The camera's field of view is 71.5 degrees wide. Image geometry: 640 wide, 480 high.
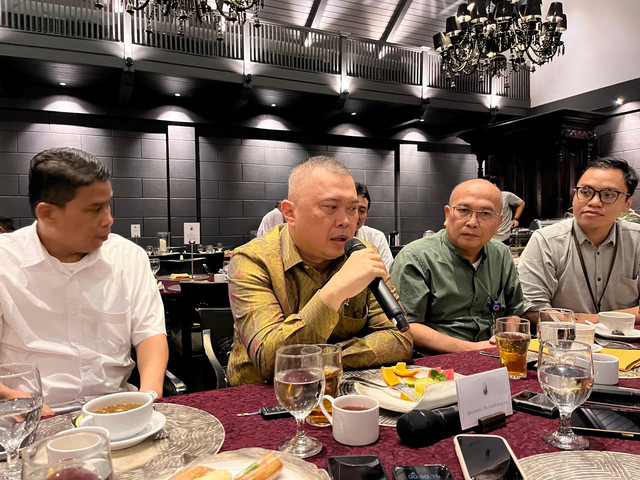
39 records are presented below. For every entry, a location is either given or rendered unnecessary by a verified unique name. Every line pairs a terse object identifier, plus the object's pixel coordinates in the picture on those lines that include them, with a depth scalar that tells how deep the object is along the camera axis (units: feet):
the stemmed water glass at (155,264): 12.63
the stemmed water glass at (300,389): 3.06
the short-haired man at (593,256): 8.42
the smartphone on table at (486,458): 2.65
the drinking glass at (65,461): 1.92
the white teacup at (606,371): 4.30
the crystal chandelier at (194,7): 13.65
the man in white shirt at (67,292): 5.07
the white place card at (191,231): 15.96
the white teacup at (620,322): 6.19
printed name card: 3.38
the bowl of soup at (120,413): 3.01
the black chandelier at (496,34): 15.88
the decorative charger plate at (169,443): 2.82
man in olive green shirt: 7.42
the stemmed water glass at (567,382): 3.13
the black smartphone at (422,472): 2.67
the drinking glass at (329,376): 3.58
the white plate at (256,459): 2.59
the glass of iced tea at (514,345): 4.55
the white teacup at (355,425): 3.15
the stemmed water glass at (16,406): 2.73
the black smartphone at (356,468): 2.68
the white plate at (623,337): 5.98
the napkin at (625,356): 4.81
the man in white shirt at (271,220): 21.24
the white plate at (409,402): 3.48
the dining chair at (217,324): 7.09
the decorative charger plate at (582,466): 2.73
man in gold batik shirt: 4.58
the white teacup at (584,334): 5.19
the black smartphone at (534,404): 3.65
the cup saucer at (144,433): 2.99
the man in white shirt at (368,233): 12.59
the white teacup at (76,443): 2.02
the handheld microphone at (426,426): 3.15
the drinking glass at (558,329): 4.77
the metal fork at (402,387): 3.92
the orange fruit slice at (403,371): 4.38
